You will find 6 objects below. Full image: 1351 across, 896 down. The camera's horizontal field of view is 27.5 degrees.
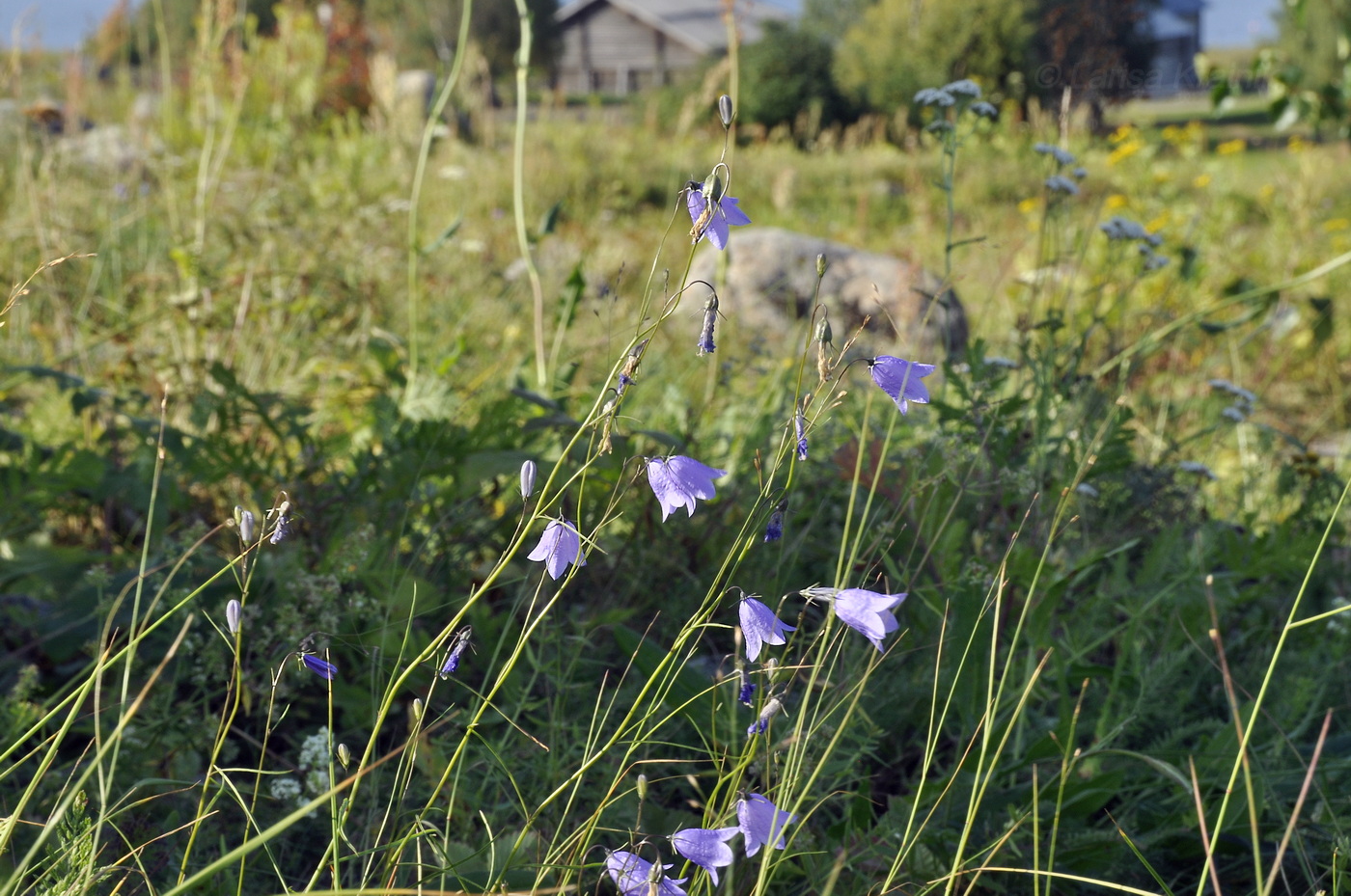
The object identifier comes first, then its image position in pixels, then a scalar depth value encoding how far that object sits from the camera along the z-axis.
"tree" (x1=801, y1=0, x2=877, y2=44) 22.34
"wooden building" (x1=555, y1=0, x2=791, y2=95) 28.46
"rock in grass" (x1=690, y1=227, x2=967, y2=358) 3.43
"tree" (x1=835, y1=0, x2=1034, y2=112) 11.28
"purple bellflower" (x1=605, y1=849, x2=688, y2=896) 0.75
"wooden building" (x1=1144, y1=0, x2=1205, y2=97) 25.51
